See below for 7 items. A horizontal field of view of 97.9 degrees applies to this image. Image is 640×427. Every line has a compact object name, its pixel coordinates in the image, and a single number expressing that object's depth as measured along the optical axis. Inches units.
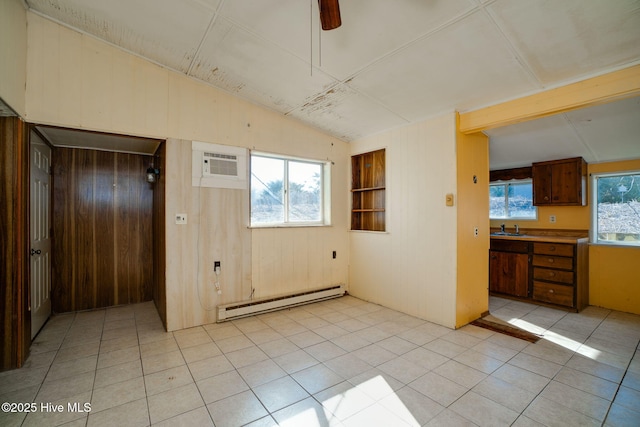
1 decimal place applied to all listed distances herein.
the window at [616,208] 153.0
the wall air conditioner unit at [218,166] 130.9
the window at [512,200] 191.0
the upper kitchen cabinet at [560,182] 158.9
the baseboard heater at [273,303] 136.0
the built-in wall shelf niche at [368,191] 171.2
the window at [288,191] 152.0
